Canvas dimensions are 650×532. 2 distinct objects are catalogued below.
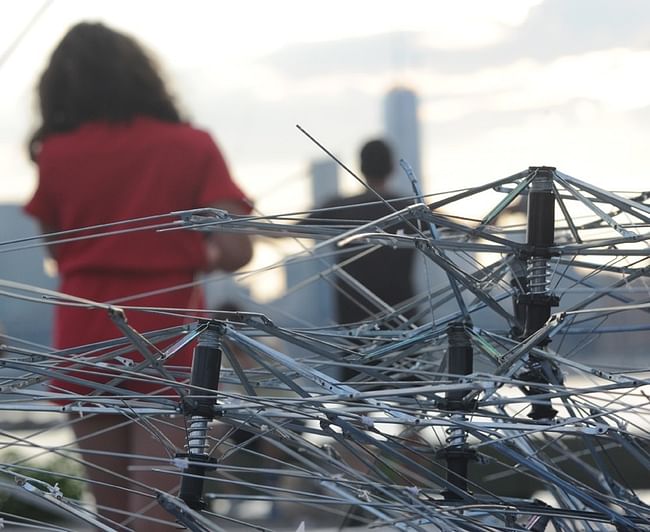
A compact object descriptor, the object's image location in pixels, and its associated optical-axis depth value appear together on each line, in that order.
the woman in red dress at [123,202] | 4.49
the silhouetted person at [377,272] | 7.16
